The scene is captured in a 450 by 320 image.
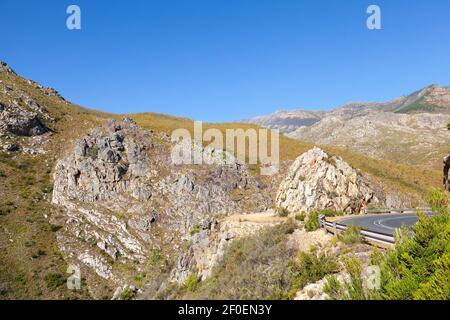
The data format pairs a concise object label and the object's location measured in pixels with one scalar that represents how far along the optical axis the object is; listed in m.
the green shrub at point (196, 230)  32.02
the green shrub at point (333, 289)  11.00
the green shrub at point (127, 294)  31.43
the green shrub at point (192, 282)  23.11
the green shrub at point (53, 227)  50.16
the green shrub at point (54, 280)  41.38
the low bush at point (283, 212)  29.91
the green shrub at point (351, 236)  16.94
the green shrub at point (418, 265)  8.12
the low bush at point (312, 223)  21.45
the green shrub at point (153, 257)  45.76
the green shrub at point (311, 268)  14.31
